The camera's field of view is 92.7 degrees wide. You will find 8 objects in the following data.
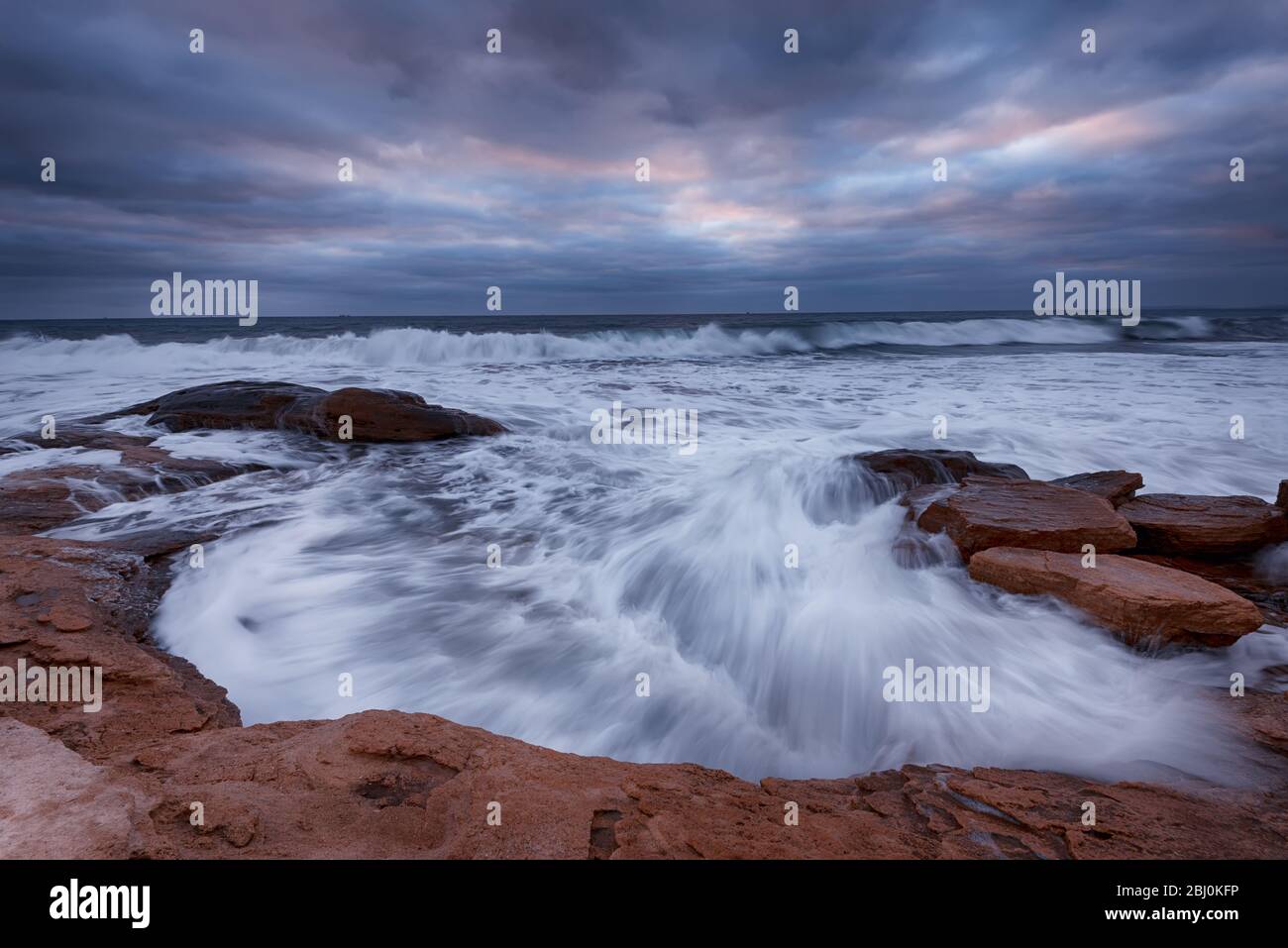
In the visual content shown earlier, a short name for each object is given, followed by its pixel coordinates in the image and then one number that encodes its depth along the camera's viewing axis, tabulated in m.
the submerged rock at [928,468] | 6.88
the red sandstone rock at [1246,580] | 4.10
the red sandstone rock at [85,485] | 5.80
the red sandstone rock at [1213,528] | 4.75
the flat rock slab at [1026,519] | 4.53
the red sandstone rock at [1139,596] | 3.52
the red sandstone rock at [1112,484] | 5.61
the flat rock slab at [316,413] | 10.01
